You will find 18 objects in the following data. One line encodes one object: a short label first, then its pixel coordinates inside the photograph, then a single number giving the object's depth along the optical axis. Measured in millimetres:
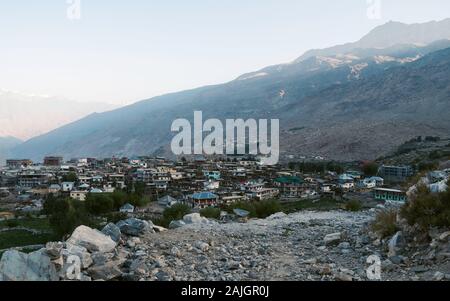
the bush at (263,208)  23147
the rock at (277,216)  15592
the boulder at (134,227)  10172
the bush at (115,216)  27162
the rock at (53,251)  7418
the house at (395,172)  48822
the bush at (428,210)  8031
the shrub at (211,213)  22828
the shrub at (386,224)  9258
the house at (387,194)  29600
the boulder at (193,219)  13521
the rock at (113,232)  9389
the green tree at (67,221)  22406
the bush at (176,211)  25103
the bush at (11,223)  30223
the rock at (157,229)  10891
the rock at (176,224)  12307
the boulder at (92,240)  8523
